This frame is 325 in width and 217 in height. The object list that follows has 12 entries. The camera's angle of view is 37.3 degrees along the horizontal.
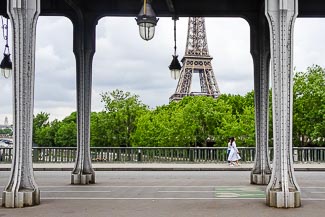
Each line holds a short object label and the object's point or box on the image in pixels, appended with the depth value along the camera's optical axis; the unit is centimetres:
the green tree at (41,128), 8650
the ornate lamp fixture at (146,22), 1059
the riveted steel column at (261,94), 1734
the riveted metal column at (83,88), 1767
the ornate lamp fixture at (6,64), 1698
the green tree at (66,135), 7325
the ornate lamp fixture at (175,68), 1706
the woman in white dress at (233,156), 2875
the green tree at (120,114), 4706
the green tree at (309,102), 4344
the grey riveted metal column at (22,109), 1188
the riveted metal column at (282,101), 1191
